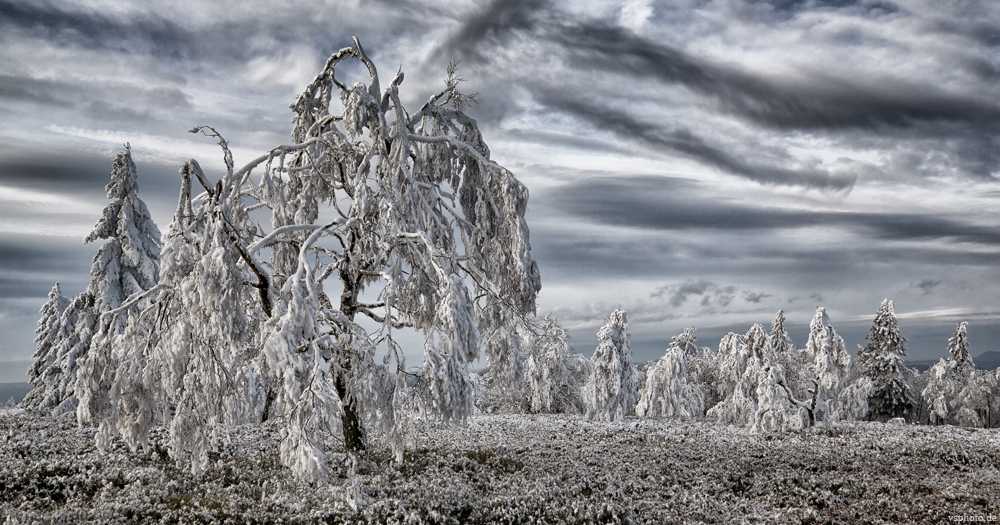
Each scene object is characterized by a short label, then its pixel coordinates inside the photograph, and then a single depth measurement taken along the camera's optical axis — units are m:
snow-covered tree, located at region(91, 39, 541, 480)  8.65
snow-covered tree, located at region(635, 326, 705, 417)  36.88
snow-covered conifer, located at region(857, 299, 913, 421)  46.03
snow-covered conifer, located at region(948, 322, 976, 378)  55.62
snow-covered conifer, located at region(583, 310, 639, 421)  36.59
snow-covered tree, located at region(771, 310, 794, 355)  50.45
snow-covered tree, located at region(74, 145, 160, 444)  27.23
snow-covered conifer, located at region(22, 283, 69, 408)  30.23
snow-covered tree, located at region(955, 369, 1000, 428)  54.53
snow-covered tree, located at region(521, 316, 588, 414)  43.53
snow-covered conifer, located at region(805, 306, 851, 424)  43.56
